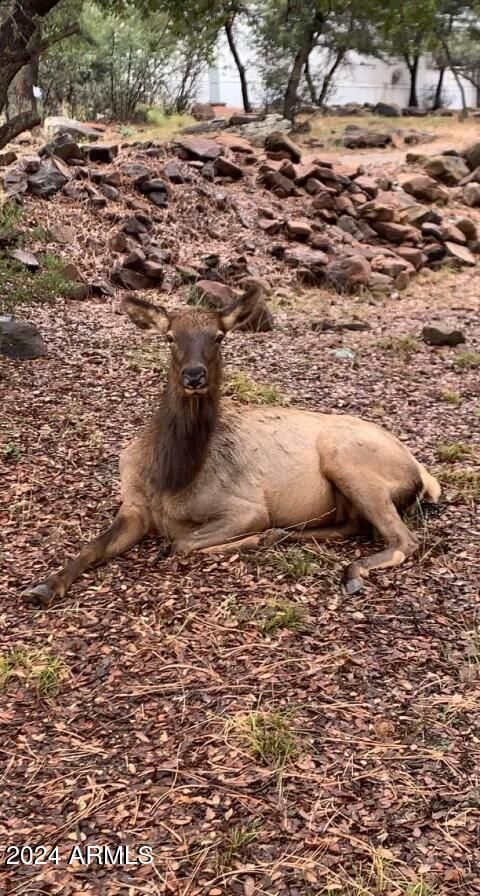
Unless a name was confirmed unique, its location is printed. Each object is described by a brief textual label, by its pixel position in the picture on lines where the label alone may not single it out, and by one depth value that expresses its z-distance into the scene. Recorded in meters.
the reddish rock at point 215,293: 9.61
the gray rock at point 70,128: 15.39
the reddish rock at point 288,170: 14.45
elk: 4.82
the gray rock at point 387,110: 30.55
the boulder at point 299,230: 12.71
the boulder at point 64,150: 12.55
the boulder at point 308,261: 11.72
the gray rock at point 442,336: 9.40
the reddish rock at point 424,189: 16.08
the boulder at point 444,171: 17.45
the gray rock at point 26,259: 9.81
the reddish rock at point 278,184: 14.09
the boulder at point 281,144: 15.42
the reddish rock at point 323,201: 13.76
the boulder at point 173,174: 13.00
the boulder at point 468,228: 14.49
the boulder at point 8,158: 12.72
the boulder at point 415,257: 12.95
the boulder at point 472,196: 16.39
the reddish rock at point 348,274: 11.61
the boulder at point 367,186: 14.85
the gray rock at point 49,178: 11.63
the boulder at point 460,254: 13.46
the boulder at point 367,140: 21.56
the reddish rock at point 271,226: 12.76
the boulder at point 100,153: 12.93
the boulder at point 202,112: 23.98
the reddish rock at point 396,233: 13.60
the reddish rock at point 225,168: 13.86
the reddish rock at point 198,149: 13.96
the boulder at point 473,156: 18.73
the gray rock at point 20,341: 7.70
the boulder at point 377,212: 14.01
